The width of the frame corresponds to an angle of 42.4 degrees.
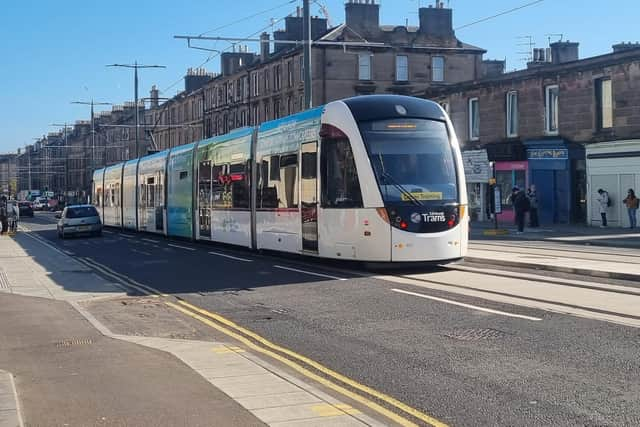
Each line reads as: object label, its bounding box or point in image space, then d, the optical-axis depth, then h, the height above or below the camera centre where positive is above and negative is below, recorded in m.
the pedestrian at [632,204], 32.50 -0.74
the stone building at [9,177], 147.69 +3.72
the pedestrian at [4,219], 42.00 -1.24
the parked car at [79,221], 37.00 -1.27
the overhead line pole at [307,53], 27.44 +4.65
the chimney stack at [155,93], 94.55 +11.54
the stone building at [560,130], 34.03 +2.66
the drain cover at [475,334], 9.42 -1.71
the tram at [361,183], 15.49 +0.13
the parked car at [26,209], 80.75 -1.46
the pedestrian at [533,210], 34.84 -0.98
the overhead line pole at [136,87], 54.47 +7.04
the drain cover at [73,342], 9.83 -1.80
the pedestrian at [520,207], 32.16 -0.77
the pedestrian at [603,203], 34.00 -0.69
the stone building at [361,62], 58.31 +9.34
